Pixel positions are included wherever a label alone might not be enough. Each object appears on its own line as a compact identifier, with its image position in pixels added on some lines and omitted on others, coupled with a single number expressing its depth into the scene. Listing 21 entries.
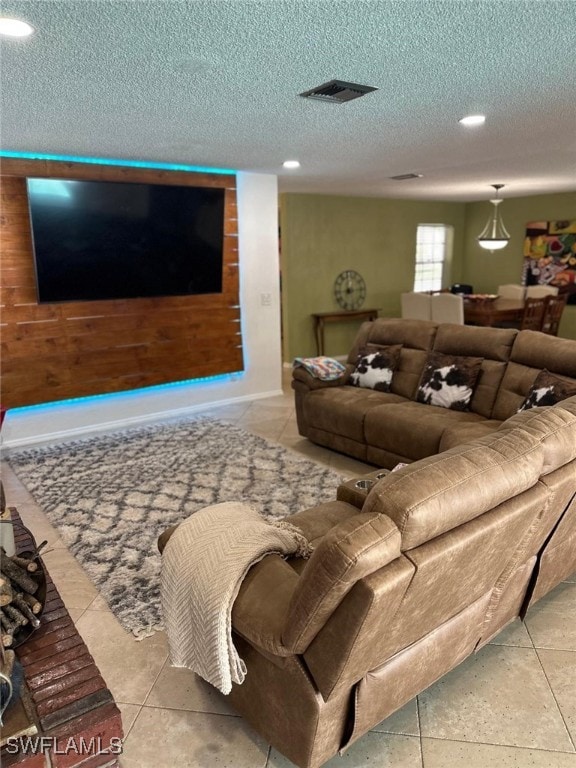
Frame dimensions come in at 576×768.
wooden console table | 7.50
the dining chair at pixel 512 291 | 7.80
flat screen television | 4.32
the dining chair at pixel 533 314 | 6.58
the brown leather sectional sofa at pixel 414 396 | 3.58
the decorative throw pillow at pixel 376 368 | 4.47
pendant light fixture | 8.63
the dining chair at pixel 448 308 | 6.42
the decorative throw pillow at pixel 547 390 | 3.23
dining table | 6.55
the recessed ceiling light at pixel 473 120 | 3.11
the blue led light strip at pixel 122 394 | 4.66
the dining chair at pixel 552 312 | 6.83
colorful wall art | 7.91
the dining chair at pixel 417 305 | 6.81
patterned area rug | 2.76
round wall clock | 7.75
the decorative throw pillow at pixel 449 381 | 3.90
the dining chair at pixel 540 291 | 7.47
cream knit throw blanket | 1.57
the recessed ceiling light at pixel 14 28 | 1.75
